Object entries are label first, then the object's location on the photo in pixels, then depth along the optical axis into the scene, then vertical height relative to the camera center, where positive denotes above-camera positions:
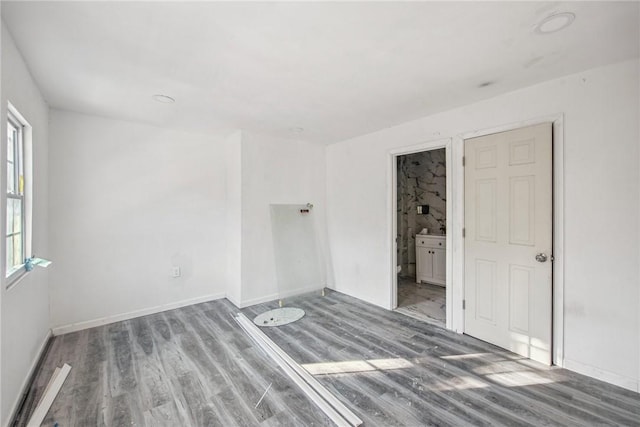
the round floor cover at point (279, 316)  3.35 -1.40
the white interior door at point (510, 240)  2.45 -0.28
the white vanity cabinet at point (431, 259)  4.72 -0.87
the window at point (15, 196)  2.07 +0.13
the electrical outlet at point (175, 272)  3.83 -0.87
